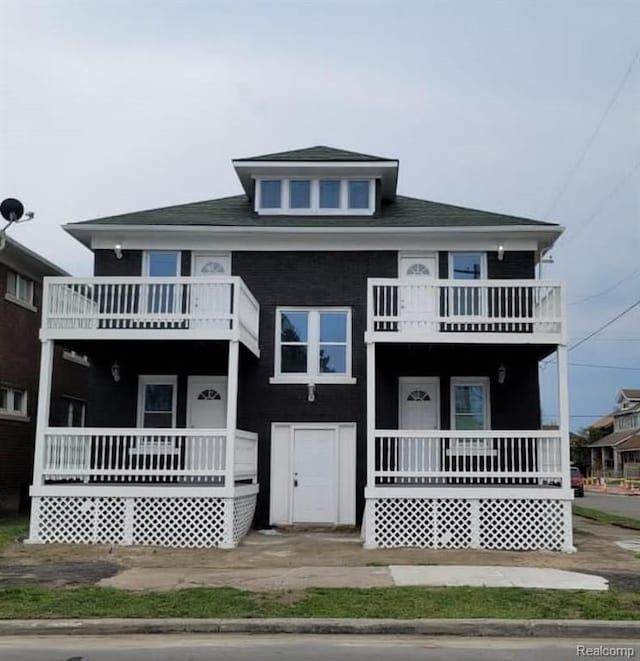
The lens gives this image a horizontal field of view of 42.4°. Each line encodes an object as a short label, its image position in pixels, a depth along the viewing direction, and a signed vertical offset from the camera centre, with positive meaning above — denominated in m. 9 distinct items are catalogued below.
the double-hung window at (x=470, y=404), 18.50 +1.18
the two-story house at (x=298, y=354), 15.62 +2.16
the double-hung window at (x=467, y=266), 18.77 +4.31
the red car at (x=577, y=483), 41.17 -1.28
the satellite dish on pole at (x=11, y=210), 17.34 +5.03
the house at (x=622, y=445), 71.00 +1.27
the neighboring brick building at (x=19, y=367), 20.72 +2.18
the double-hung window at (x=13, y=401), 20.97 +1.28
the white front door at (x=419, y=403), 18.66 +1.19
